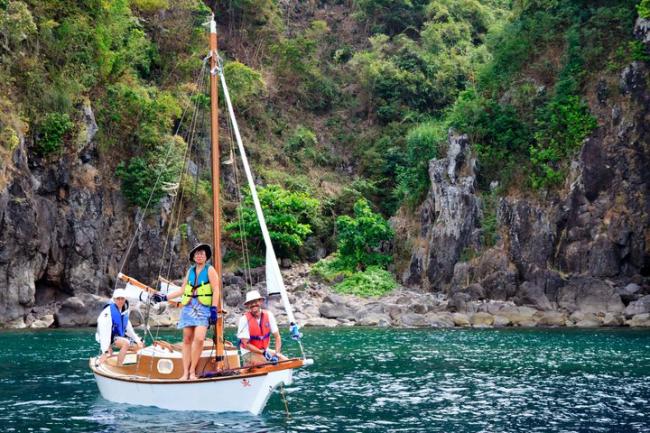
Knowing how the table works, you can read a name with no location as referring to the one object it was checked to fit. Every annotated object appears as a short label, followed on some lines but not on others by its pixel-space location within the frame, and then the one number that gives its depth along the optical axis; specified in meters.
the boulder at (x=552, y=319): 40.16
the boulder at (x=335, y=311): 43.38
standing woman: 15.91
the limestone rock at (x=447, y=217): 48.81
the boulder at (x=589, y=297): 40.78
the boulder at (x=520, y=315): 40.53
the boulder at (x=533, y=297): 41.97
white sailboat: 15.48
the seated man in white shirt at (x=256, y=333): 16.03
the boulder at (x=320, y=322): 41.94
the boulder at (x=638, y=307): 39.53
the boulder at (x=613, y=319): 39.34
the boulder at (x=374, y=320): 42.19
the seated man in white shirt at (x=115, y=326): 18.42
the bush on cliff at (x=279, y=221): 50.91
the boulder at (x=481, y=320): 40.47
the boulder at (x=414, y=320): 41.17
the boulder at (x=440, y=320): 40.40
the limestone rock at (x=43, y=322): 39.22
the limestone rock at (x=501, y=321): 40.38
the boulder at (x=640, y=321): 38.44
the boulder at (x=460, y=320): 40.62
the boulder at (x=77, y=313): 39.94
